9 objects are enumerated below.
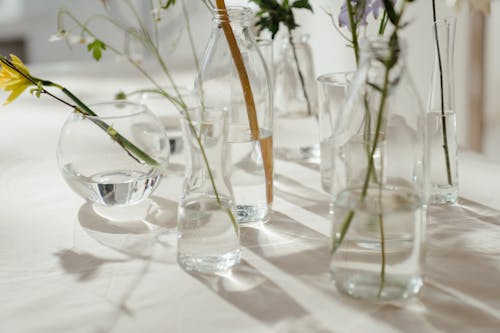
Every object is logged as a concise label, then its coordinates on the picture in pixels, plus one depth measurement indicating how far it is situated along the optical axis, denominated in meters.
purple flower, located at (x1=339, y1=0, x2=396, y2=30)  0.78
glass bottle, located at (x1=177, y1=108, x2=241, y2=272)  0.78
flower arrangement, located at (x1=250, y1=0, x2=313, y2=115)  1.15
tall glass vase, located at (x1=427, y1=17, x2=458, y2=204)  0.95
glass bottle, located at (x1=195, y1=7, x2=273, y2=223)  0.94
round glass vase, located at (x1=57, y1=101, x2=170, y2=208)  0.95
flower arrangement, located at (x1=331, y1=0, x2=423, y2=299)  0.68
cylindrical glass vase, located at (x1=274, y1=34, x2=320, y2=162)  1.28
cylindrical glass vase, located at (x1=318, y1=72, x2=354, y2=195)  1.00
